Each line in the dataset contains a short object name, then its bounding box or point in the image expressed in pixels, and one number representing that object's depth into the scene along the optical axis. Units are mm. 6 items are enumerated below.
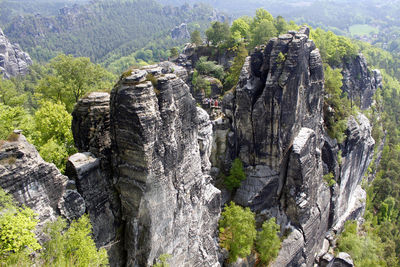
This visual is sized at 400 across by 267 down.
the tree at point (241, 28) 64000
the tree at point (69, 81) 34334
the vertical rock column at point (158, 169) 18161
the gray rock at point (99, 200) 18750
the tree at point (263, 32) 51559
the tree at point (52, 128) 24359
